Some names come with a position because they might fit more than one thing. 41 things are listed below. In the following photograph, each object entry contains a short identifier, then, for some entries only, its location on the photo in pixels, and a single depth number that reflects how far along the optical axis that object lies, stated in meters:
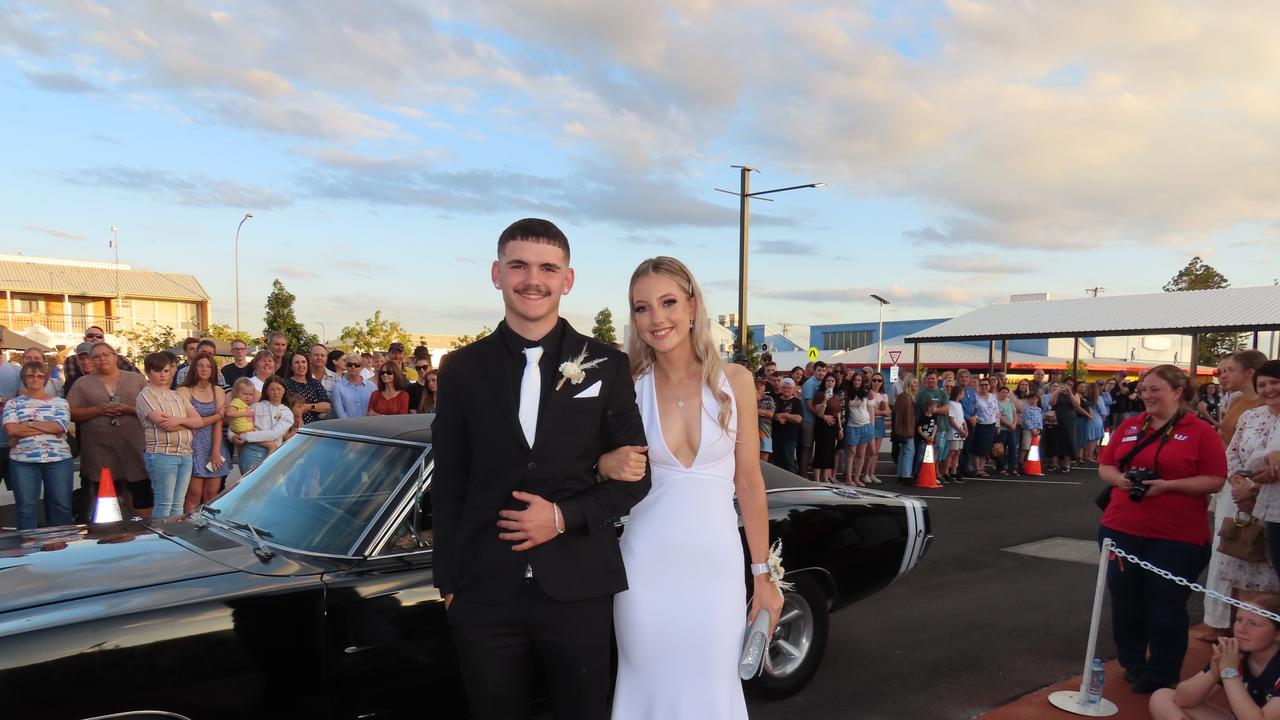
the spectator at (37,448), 5.95
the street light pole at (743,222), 16.48
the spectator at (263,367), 7.36
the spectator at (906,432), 11.91
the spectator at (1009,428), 13.55
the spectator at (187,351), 6.62
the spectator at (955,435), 12.41
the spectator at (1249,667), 3.28
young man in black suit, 2.02
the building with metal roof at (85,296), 54.28
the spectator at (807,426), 11.09
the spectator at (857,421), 11.64
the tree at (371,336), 34.72
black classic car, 2.26
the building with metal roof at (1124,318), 22.03
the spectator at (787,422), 10.55
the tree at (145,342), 31.12
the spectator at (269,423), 6.68
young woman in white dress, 2.28
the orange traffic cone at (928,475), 11.77
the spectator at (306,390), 7.37
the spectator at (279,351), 8.13
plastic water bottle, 3.88
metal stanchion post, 3.88
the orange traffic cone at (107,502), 5.27
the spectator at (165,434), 5.98
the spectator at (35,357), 6.22
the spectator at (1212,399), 19.77
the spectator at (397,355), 7.72
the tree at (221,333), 35.19
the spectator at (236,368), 8.87
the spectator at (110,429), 6.32
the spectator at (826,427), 11.05
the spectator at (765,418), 10.19
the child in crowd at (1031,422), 14.05
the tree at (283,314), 30.09
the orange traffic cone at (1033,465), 13.80
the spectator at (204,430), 6.26
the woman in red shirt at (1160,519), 3.97
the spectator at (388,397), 7.32
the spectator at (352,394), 7.69
